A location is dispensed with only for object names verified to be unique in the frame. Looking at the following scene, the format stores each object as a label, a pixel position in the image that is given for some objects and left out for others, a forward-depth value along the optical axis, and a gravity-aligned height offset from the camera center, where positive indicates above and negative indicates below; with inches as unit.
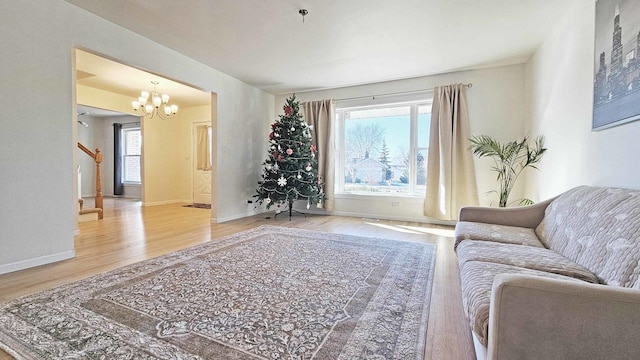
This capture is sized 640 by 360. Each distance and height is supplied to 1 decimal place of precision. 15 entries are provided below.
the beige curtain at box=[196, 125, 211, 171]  288.4 +25.0
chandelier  205.5 +51.8
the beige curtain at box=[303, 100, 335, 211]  211.9 +19.1
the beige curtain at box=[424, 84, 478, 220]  172.2 +12.5
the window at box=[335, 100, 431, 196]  191.6 +18.0
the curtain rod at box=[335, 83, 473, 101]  172.6 +55.5
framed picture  67.1 +30.1
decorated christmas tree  194.7 +5.7
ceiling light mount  107.6 +62.7
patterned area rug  53.6 -34.4
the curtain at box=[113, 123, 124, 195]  338.3 +1.9
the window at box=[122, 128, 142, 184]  335.6 +16.7
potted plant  140.0 +10.7
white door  291.1 -11.0
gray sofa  32.7 -17.5
